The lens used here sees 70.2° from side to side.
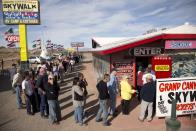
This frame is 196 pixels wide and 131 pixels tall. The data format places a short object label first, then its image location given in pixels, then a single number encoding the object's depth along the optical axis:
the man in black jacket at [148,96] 5.41
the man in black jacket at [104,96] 5.14
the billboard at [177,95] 5.50
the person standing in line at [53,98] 5.12
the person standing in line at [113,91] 5.97
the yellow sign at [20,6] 12.61
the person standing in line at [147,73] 6.24
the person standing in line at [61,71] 11.54
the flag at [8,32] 13.13
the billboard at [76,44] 31.73
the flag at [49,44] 31.40
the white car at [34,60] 27.07
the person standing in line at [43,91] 5.80
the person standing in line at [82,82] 5.68
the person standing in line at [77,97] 5.10
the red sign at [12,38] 13.21
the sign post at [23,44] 13.02
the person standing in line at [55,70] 10.35
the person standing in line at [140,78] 6.90
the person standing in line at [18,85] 6.72
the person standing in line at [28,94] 6.00
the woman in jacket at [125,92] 5.88
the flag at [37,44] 17.79
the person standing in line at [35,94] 6.22
